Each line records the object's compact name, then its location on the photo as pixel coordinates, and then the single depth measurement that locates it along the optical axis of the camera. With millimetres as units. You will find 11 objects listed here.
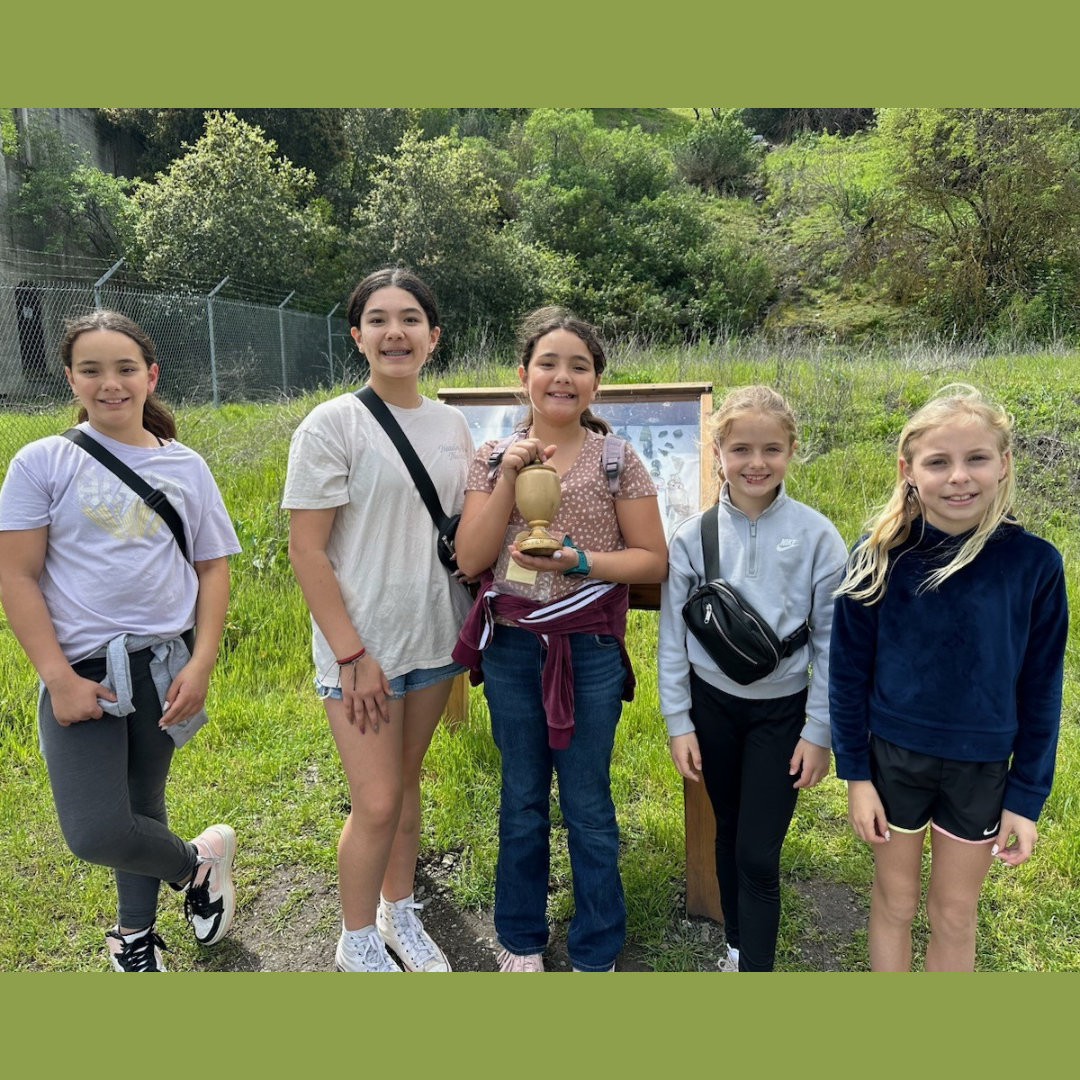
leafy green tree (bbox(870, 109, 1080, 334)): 16594
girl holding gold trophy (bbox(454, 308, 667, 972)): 2252
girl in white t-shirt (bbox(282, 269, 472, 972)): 2250
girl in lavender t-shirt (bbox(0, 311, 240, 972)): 2207
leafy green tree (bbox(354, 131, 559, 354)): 18062
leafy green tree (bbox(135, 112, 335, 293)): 17469
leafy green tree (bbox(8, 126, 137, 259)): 18344
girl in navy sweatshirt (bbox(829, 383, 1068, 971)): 1993
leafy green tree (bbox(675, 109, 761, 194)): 29031
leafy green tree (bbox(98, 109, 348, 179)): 23422
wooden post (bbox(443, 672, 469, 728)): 3906
